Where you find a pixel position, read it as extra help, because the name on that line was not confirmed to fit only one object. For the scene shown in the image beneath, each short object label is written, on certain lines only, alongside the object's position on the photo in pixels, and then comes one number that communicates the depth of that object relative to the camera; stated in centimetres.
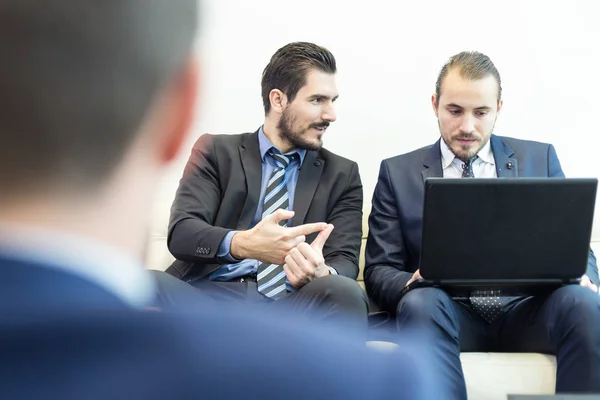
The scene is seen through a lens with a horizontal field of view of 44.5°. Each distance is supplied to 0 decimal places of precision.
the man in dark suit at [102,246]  33
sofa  188
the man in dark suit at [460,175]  197
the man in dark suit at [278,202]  195
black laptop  178
